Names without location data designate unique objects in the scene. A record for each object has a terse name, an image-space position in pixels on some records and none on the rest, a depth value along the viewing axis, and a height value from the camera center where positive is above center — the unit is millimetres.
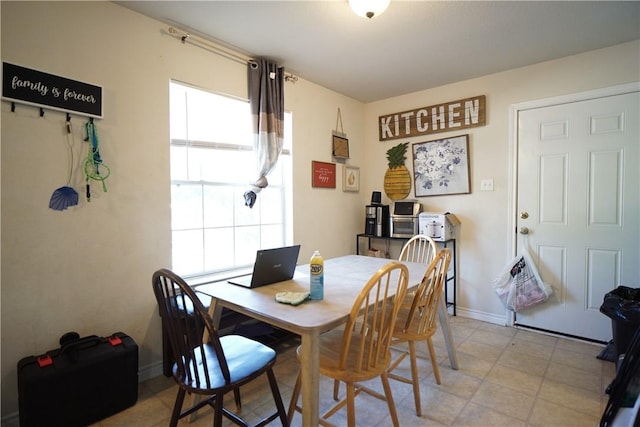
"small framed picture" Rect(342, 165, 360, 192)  3756 +324
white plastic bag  2869 -762
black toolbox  1533 -922
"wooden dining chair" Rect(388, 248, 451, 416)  1750 -651
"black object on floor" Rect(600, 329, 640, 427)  1231 -734
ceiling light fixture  1799 +1149
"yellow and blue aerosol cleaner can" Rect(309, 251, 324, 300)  1480 -345
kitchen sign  3205 +939
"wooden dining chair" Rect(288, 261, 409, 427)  1326 -711
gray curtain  2709 +740
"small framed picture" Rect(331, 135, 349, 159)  3582 +668
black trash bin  2064 -753
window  2426 +148
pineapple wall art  3707 +356
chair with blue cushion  1247 -714
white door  2541 -2
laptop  1659 -343
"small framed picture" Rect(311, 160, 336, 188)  3359 +334
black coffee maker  3672 -158
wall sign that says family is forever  1635 +637
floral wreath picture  3297 +415
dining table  1213 -451
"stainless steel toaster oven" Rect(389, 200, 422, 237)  3459 -162
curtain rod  2268 +1232
